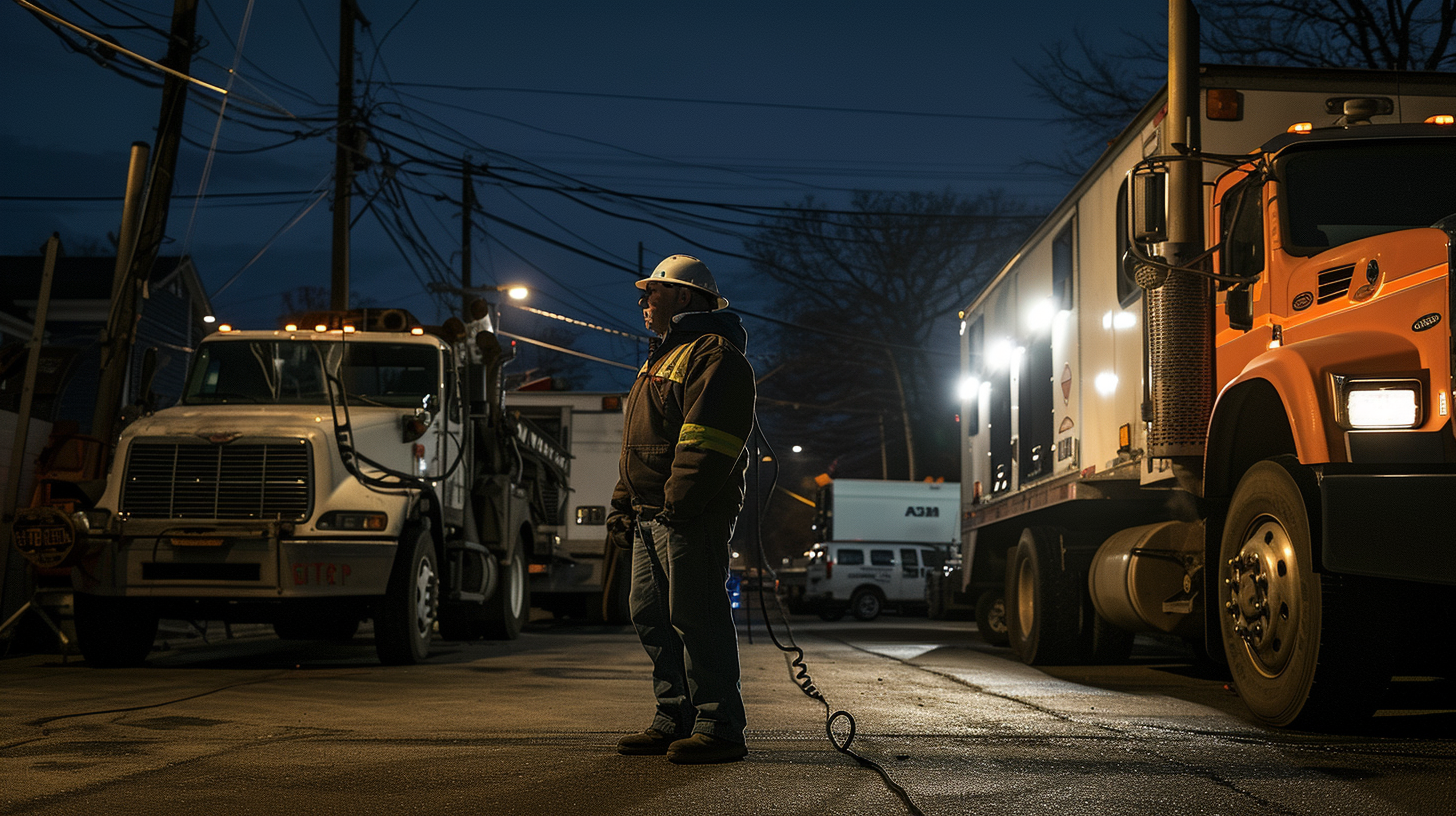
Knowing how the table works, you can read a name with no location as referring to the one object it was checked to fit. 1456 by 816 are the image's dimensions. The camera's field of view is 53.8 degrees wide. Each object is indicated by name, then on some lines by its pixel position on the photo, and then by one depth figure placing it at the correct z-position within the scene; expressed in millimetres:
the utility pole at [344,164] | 19953
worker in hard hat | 5281
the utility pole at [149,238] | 13836
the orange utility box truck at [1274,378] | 5719
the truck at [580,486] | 19359
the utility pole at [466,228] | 32594
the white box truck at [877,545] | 30172
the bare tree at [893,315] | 45062
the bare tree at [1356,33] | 21641
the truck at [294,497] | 10594
